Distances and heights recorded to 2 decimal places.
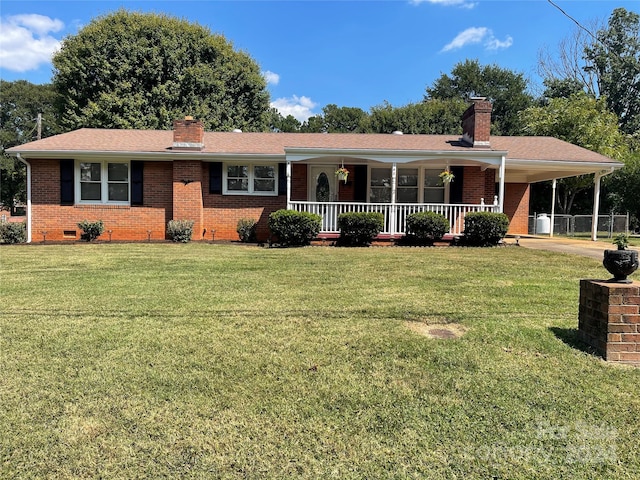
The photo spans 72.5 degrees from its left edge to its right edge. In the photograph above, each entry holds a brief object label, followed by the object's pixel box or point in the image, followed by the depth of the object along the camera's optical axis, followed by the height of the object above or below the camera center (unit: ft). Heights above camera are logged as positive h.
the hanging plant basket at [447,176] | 44.14 +4.59
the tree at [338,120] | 159.22 +36.94
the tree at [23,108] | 157.49 +40.48
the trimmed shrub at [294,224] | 40.42 -0.47
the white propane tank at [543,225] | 63.57 -0.36
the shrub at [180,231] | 43.91 -1.33
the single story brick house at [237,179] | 44.52 +4.37
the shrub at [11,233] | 43.78 -1.77
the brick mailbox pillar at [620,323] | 12.03 -2.78
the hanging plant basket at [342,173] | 44.45 +4.77
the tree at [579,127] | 69.56 +16.02
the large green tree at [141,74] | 82.84 +27.89
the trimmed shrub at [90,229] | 44.51 -1.28
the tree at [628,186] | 65.51 +5.79
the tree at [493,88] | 132.57 +44.17
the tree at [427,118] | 116.67 +27.75
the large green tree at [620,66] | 116.98 +42.61
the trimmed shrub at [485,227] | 39.75 -0.50
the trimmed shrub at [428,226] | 40.52 -0.44
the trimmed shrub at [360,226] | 40.34 -0.54
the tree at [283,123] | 160.25 +36.11
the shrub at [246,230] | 45.96 -1.20
